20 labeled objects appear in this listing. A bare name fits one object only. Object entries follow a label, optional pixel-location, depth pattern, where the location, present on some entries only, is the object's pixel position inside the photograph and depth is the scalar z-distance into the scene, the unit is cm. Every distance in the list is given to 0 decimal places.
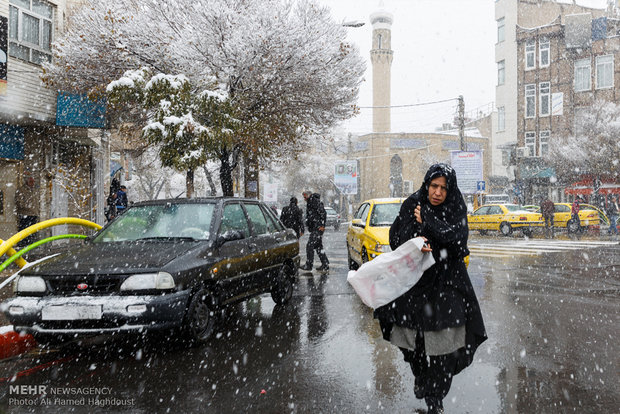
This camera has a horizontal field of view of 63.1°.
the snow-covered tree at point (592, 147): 2788
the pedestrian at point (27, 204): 1545
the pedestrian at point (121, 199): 1568
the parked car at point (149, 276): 463
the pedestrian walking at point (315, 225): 1073
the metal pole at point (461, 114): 3019
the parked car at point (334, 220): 3309
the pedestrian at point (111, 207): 1552
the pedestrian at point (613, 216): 2464
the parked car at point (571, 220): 2369
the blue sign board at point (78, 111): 1433
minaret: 6625
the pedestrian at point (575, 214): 2362
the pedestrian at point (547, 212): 2297
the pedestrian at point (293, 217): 1150
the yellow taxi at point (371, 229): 870
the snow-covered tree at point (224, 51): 1317
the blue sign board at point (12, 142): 1434
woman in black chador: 323
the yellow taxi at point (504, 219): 2212
